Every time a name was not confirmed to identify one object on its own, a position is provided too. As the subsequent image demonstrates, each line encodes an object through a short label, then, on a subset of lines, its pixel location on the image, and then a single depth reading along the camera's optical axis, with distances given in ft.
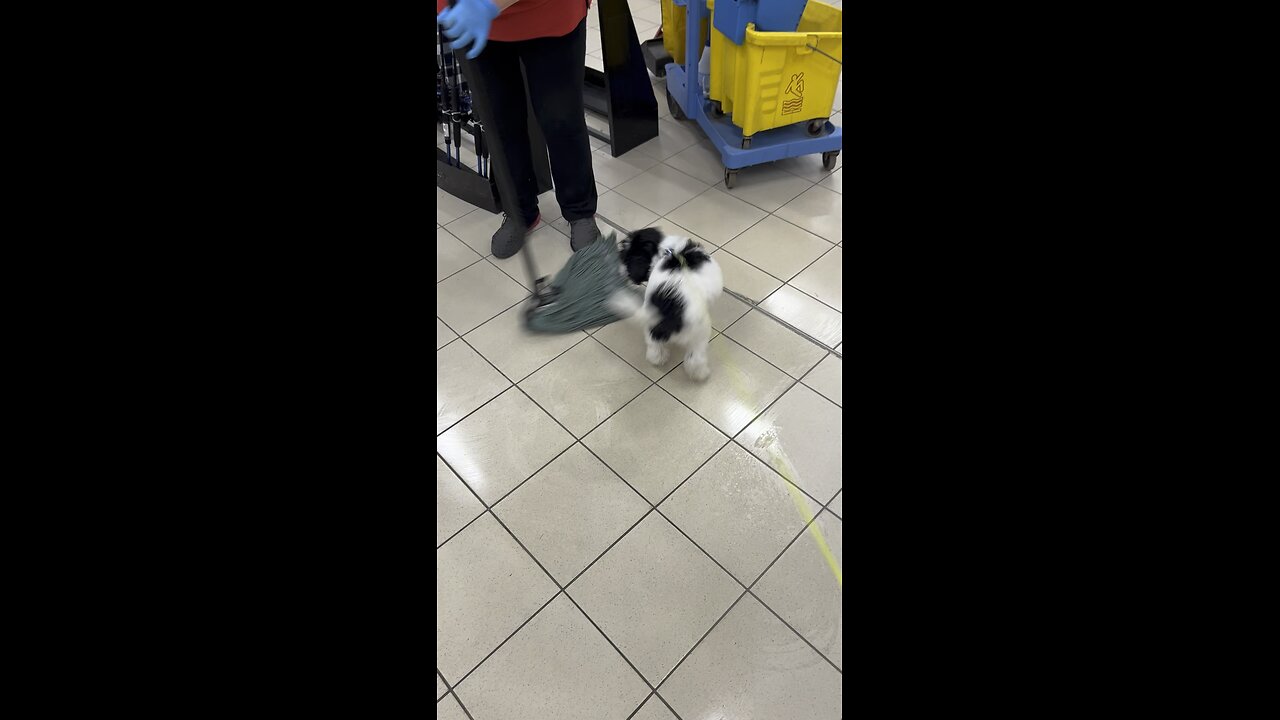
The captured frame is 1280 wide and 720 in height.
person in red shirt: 6.26
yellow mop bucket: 8.38
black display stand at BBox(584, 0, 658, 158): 9.18
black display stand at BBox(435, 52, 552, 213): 9.12
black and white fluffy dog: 5.82
